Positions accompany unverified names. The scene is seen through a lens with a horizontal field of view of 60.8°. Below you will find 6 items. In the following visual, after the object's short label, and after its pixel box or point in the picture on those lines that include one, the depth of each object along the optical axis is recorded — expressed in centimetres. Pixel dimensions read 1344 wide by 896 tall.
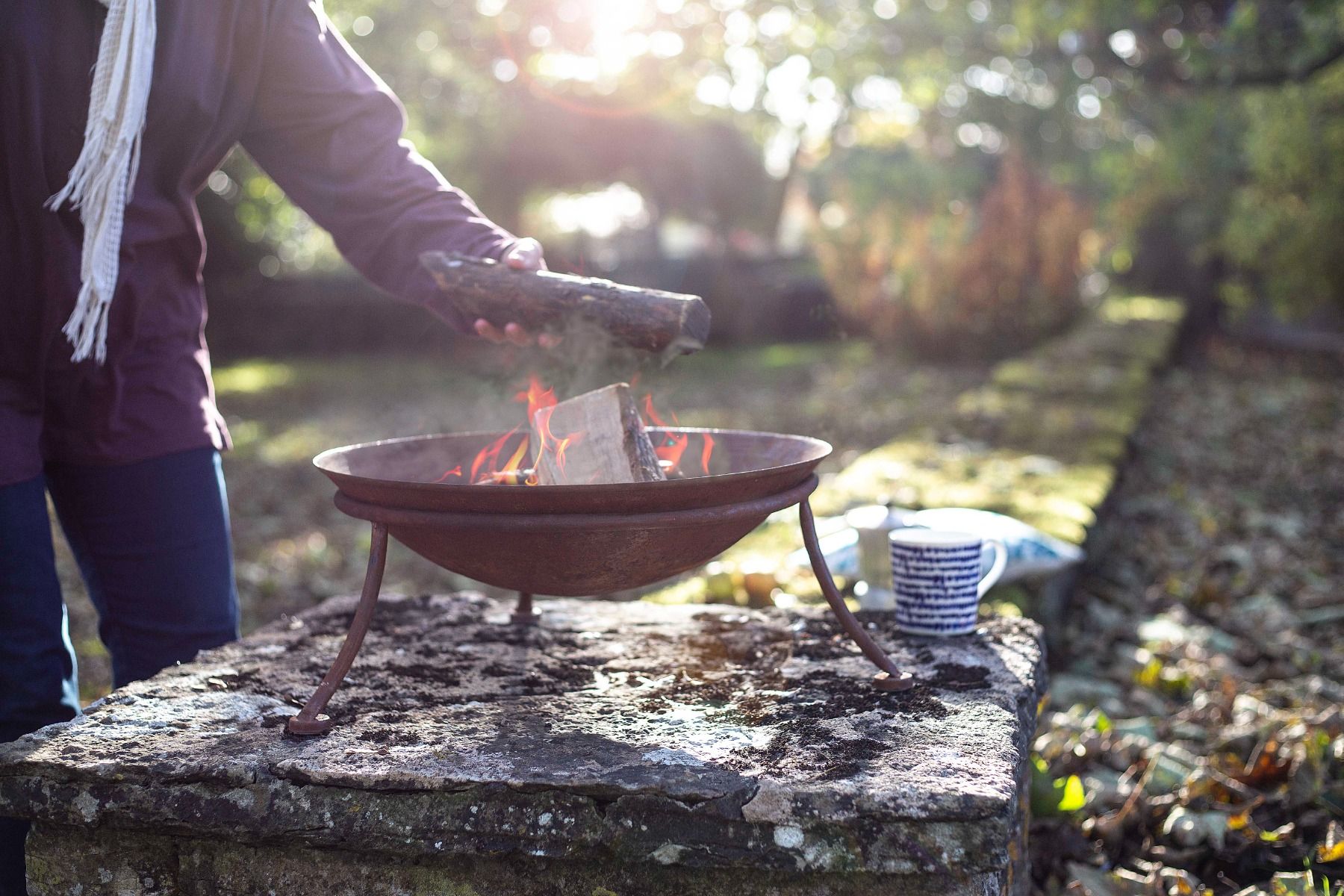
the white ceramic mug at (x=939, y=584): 223
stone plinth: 152
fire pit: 170
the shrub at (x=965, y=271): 907
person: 182
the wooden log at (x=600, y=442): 191
